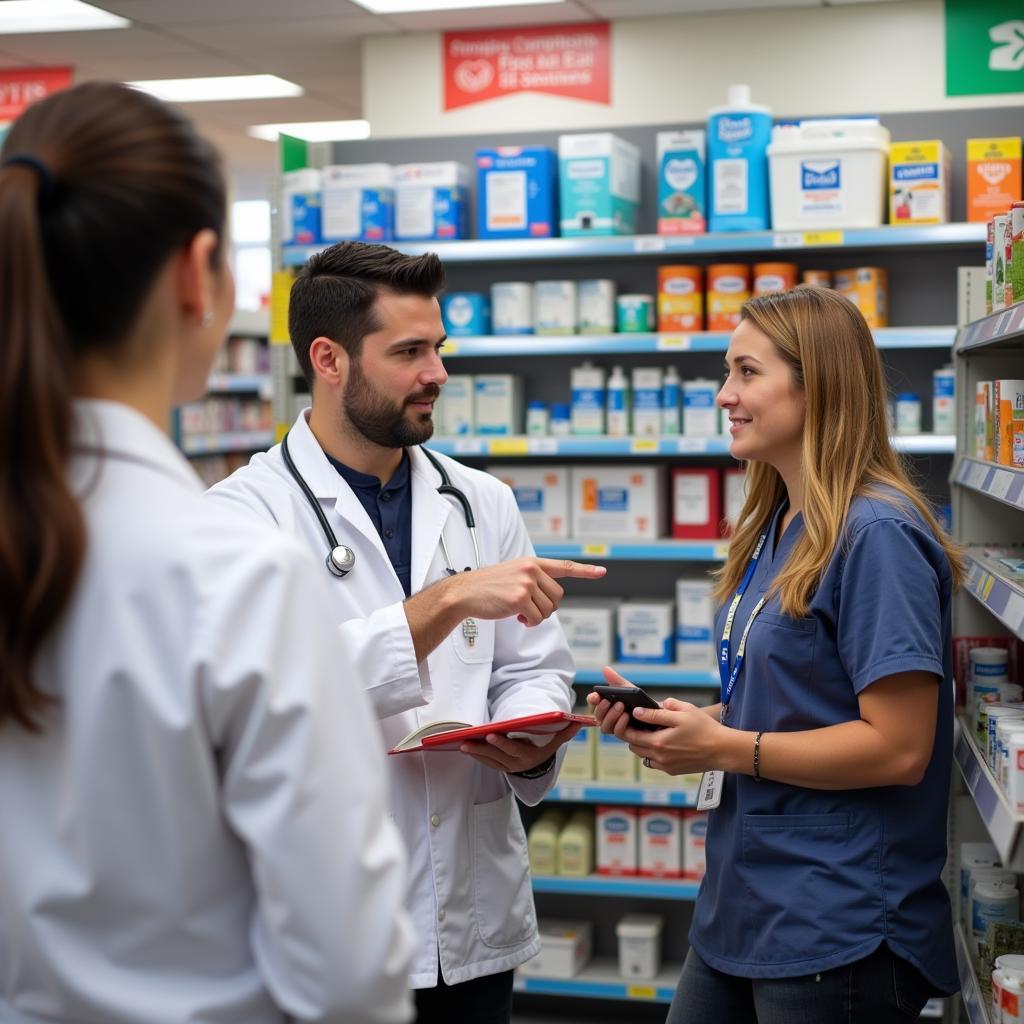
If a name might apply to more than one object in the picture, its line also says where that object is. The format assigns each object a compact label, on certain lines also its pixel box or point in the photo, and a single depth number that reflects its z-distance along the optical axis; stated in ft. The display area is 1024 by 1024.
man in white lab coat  6.72
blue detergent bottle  13.78
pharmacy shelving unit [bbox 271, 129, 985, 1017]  13.67
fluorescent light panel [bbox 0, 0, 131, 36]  19.13
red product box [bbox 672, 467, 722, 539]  14.56
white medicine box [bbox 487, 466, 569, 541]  14.93
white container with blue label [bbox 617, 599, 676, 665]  14.51
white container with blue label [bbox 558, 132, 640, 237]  14.20
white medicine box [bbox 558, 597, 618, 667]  14.61
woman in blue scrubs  6.50
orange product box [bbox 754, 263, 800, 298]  13.99
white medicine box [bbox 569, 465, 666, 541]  14.61
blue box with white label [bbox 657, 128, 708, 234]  14.12
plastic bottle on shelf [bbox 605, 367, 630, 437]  14.55
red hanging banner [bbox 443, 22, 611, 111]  19.48
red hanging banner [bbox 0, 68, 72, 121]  23.00
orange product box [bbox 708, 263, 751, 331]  14.03
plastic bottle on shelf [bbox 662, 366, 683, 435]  14.32
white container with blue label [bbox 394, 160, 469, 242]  14.78
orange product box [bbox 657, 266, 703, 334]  14.21
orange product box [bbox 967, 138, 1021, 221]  13.50
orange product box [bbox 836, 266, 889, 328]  13.84
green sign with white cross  17.62
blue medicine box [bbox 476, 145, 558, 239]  14.53
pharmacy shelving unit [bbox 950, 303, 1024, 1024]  6.81
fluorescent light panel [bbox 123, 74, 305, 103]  24.12
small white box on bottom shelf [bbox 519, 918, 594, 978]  14.51
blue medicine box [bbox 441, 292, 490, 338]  14.88
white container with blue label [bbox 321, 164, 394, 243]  14.76
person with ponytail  3.23
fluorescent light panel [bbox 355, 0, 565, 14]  18.11
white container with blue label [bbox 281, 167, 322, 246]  15.12
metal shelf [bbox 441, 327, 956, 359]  13.07
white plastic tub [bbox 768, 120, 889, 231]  13.44
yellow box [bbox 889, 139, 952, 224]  13.33
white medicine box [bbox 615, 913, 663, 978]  14.40
